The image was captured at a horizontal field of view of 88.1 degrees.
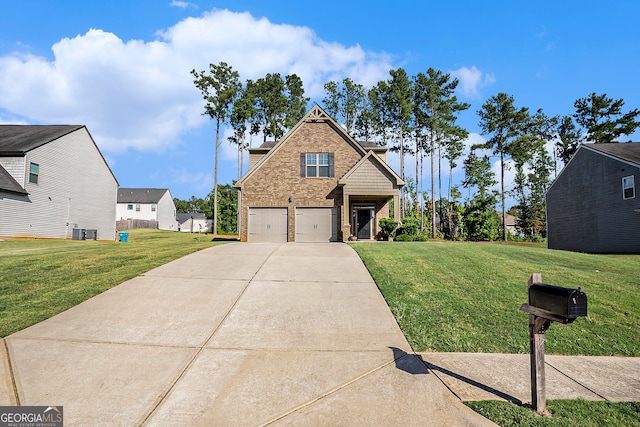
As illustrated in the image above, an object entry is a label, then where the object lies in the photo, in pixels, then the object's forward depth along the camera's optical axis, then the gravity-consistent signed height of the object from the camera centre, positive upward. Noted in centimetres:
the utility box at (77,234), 2481 -77
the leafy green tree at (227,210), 4475 +204
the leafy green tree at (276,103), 4578 +1732
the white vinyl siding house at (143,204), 5622 +346
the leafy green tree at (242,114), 4244 +1443
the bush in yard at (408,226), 2030 +2
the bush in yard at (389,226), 1988 +4
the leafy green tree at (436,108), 4009 +1469
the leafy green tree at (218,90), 4094 +1697
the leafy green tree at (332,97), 4582 +1785
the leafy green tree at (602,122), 3912 +1368
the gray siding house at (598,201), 2030 +190
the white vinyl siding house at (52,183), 2145 +301
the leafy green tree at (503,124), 3988 +1279
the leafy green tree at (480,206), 3294 +227
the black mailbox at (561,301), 321 -74
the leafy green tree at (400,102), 4003 +1537
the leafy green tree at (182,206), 9783 +560
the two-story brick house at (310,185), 1945 +247
